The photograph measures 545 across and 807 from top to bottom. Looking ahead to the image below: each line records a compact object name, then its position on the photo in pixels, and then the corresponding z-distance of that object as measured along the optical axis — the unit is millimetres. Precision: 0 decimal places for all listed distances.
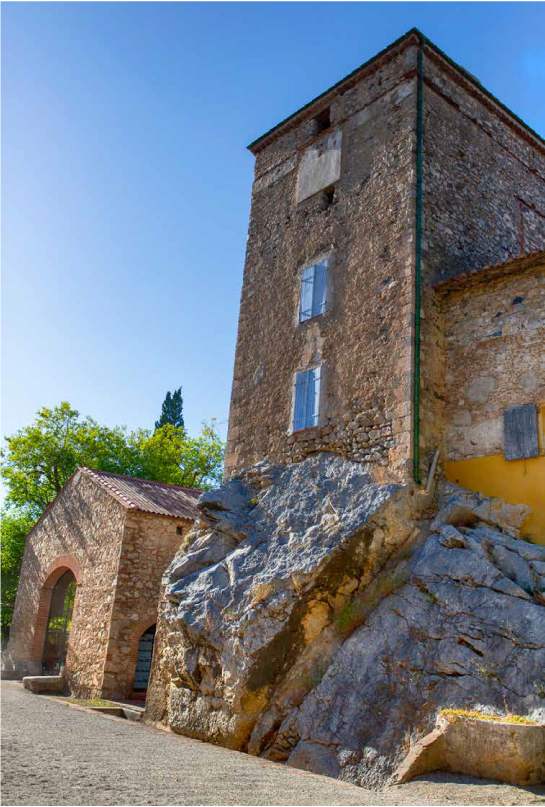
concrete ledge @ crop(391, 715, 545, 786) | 6203
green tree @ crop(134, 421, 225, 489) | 33188
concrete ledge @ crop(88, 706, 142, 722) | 12664
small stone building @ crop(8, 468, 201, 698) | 15375
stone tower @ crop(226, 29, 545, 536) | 11000
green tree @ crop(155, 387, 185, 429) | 42319
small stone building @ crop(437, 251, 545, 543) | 9789
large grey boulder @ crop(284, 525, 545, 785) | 7629
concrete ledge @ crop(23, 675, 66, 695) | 16156
